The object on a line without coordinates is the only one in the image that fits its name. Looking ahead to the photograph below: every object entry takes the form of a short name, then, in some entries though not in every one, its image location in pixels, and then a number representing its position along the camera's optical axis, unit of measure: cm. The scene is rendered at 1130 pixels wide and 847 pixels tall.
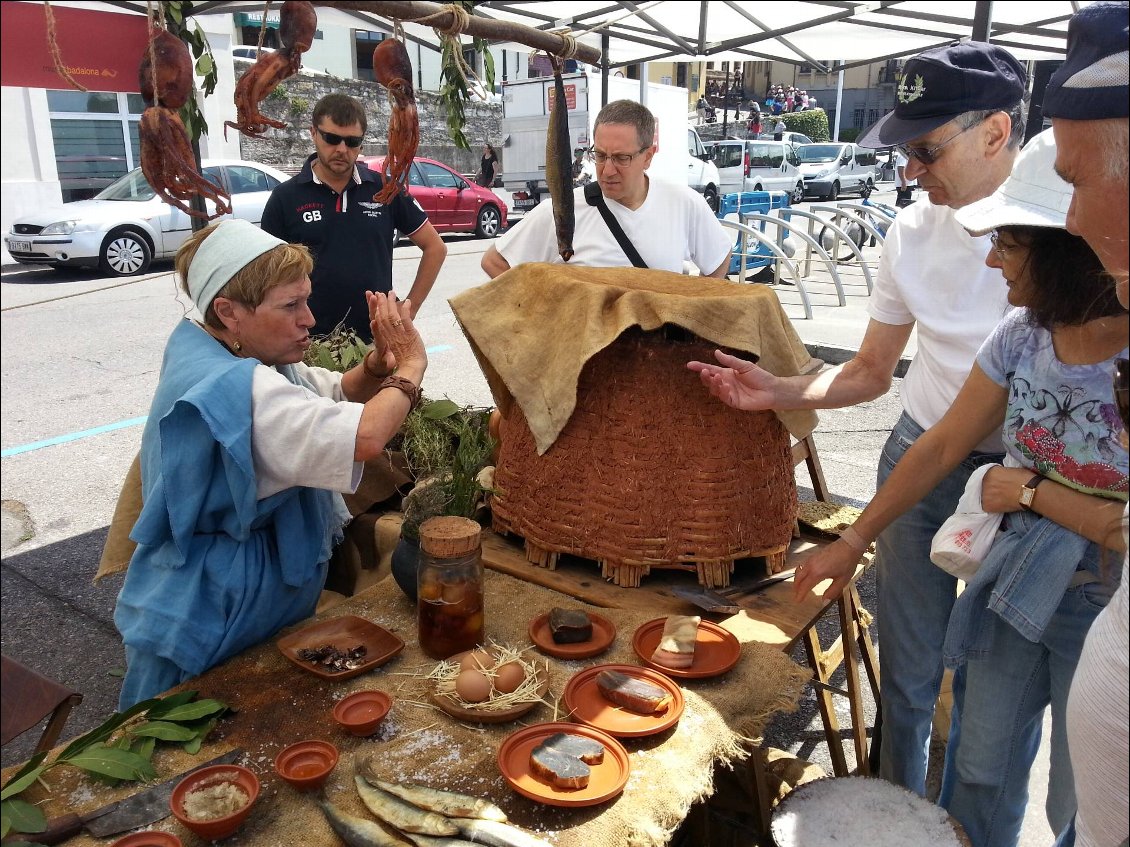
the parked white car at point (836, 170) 2417
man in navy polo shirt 354
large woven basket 204
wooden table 206
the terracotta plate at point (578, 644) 185
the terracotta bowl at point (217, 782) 133
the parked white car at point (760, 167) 2209
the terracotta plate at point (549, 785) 141
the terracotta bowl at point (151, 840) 130
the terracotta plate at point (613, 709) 160
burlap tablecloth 140
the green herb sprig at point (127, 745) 137
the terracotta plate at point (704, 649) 179
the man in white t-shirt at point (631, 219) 329
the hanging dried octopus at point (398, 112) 189
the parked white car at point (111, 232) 829
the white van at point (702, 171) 1964
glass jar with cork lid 178
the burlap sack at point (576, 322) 198
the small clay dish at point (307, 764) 144
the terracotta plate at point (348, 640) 179
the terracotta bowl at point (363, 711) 159
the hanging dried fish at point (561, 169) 224
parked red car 1418
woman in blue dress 176
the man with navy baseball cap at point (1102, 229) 109
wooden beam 146
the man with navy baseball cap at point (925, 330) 205
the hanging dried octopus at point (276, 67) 151
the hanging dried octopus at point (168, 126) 139
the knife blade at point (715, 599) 206
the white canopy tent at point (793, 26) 670
